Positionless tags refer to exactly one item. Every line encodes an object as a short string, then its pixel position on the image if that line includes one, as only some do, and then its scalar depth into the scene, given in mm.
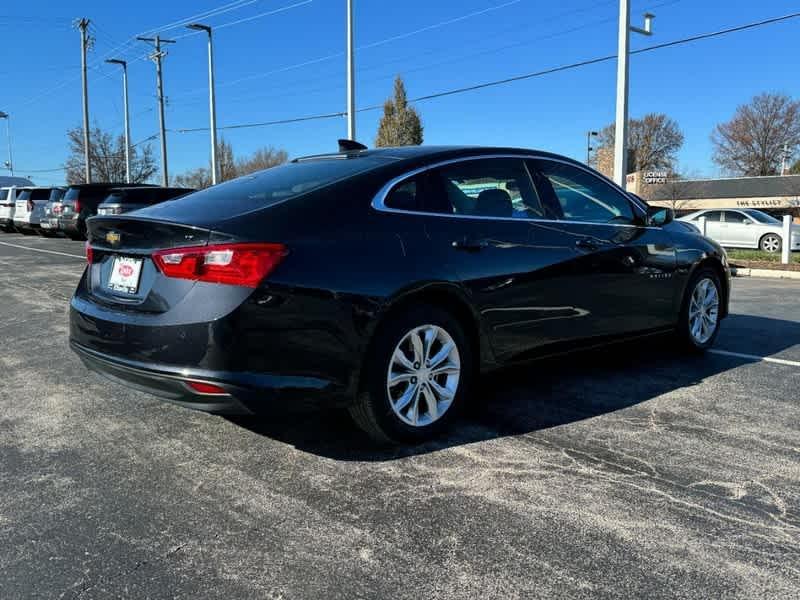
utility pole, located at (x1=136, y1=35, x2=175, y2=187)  37000
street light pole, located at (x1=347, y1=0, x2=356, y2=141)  20234
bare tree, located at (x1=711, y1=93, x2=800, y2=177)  68438
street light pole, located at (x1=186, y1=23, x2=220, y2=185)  30297
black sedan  3006
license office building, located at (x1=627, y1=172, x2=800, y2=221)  55625
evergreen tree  75750
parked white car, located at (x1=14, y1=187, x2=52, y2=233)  24250
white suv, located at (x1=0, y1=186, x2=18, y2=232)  27438
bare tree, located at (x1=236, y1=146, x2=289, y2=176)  81956
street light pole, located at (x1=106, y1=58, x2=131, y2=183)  42531
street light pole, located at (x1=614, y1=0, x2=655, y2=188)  15328
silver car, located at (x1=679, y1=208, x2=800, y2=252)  20562
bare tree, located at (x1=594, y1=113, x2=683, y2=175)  76438
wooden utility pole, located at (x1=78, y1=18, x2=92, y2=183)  40594
